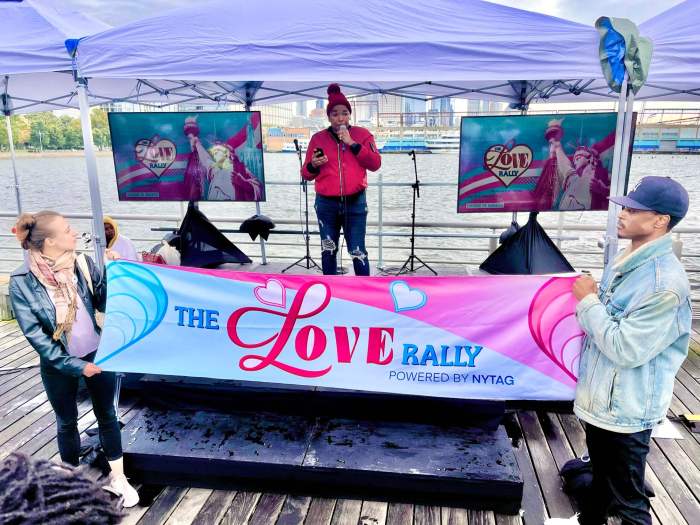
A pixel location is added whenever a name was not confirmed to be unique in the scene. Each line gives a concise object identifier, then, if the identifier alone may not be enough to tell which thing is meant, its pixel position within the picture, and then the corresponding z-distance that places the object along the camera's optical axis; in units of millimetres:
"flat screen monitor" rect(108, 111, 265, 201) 5789
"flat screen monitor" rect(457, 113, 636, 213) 5375
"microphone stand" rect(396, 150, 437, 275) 5947
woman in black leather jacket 2457
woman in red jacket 4371
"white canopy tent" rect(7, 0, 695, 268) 3105
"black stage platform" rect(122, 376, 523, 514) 2764
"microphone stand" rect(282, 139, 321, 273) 5912
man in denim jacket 1935
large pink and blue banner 2785
